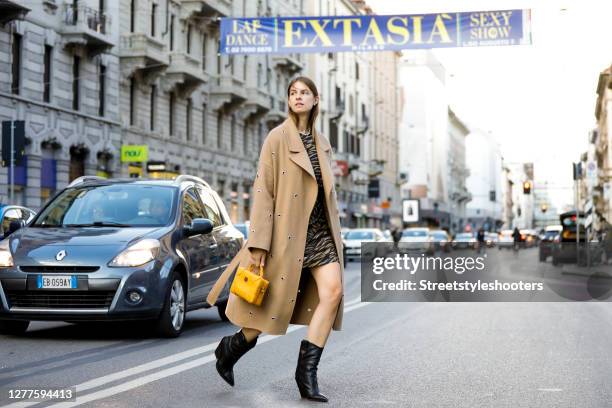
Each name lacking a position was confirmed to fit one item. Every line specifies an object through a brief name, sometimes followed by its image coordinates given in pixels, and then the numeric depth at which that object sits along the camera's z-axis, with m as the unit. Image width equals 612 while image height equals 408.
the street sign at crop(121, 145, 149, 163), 38.03
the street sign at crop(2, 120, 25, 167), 21.08
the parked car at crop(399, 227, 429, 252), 53.12
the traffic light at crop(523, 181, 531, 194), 59.67
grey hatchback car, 10.47
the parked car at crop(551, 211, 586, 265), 41.05
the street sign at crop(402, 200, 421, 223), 80.25
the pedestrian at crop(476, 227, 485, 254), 60.51
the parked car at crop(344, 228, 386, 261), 45.38
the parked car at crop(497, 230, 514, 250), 85.14
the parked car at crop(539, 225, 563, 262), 62.84
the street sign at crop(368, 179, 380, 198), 82.69
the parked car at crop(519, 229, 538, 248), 98.44
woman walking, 6.58
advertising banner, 26.94
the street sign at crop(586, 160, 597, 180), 35.93
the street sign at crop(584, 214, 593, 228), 32.67
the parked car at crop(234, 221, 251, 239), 26.79
